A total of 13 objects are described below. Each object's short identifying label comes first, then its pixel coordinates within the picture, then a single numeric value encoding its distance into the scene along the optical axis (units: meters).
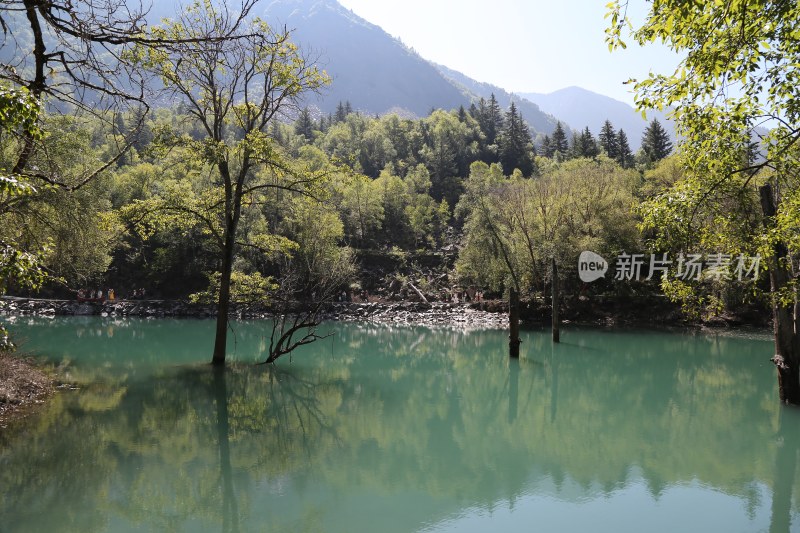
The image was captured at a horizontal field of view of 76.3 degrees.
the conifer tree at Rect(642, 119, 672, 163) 61.58
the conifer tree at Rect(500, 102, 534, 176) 83.88
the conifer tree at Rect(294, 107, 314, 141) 103.31
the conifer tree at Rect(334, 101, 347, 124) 118.47
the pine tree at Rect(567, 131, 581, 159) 71.62
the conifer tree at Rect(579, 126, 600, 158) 71.13
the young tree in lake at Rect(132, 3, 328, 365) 13.82
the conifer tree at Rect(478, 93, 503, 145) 97.38
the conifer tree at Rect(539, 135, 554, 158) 88.62
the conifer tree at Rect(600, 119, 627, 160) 68.62
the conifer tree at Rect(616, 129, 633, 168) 66.12
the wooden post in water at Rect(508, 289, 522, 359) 19.91
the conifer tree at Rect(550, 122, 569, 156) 84.88
